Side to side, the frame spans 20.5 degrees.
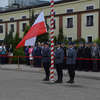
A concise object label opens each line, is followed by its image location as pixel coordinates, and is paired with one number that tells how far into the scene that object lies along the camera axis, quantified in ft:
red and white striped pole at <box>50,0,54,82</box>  42.83
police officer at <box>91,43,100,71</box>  57.06
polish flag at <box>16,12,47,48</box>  44.60
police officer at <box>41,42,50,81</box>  44.88
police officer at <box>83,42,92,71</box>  58.39
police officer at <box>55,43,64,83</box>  42.83
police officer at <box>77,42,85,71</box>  59.19
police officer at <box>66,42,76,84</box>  42.17
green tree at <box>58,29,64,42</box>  132.03
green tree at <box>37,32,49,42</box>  117.19
